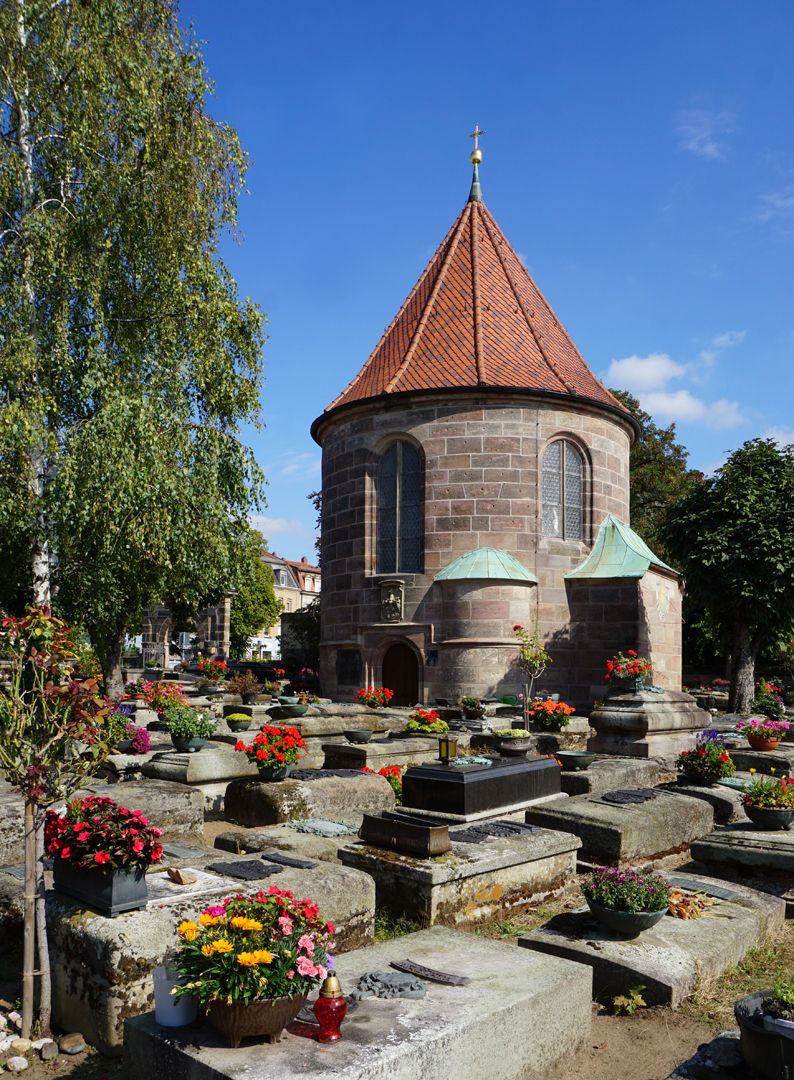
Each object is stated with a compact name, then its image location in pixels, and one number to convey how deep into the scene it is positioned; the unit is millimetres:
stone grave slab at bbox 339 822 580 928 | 6602
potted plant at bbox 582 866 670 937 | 5863
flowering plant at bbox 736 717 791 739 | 13984
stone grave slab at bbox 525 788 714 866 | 8148
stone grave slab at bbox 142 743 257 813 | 11016
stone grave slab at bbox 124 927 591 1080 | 3631
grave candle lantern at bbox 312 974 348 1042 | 3799
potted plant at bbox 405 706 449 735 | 14812
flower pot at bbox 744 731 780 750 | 13953
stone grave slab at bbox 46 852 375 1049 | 4875
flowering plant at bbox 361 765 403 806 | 11309
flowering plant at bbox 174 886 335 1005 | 3699
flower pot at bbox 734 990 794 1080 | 3898
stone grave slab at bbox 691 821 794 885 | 7891
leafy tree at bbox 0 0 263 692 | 12555
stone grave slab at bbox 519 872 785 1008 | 5488
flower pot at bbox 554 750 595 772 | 11812
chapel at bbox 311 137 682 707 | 20500
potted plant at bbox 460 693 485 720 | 17639
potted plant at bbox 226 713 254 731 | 15248
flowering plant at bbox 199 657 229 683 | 27359
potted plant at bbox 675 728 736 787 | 10766
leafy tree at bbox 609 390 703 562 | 36562
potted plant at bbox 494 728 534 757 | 12156
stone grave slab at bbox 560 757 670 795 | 10867
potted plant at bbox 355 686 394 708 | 19750
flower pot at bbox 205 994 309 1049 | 3684
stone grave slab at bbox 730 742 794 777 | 12866
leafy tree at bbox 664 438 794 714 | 22297
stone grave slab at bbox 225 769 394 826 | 9336
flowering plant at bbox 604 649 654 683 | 15133
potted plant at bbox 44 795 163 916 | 5148
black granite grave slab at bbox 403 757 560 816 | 8211
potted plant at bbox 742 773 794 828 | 8453
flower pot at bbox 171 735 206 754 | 11695
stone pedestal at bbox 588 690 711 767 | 14383
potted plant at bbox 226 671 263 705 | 21608
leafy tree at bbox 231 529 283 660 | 55375
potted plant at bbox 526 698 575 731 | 15852
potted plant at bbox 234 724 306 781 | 9625
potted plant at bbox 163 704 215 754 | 11562
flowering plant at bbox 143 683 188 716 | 14866
